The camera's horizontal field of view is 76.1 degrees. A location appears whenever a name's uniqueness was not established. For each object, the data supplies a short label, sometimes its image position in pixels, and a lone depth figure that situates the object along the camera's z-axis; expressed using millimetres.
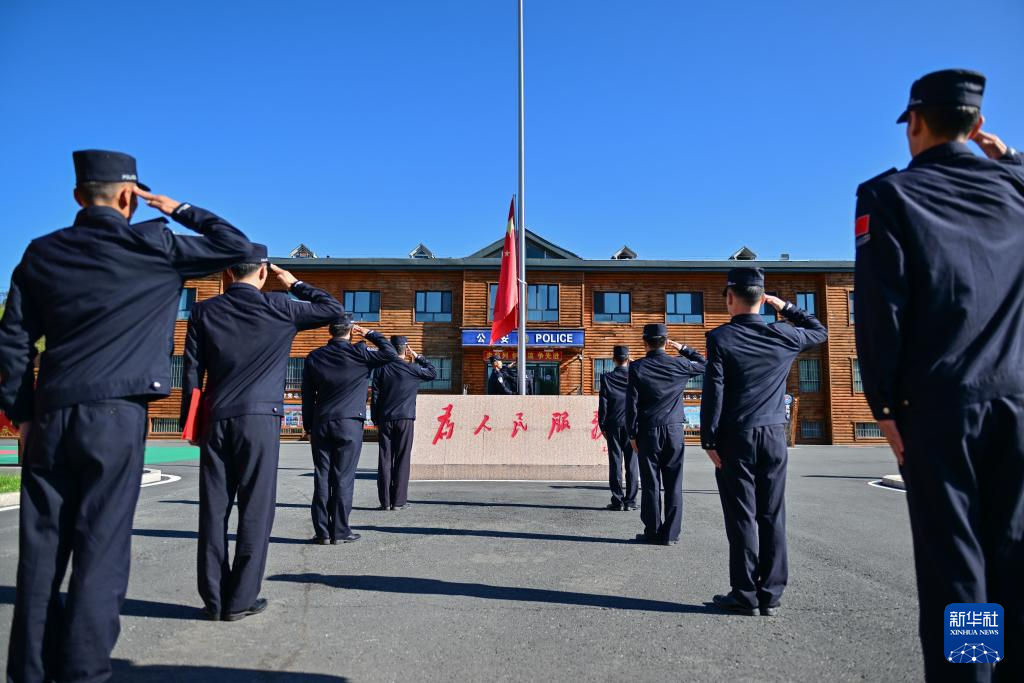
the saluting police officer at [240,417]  3975
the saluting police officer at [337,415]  6410
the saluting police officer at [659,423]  6516
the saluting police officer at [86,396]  2648
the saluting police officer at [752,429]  4223
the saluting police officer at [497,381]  16148
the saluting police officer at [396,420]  8664
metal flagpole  15098
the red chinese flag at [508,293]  16177
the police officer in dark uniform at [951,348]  2049
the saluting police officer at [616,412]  9516
